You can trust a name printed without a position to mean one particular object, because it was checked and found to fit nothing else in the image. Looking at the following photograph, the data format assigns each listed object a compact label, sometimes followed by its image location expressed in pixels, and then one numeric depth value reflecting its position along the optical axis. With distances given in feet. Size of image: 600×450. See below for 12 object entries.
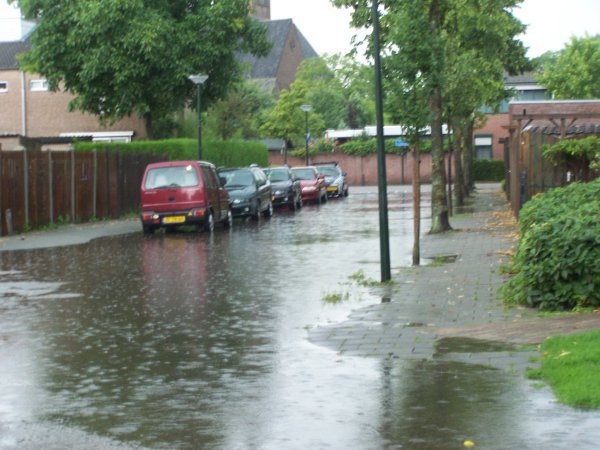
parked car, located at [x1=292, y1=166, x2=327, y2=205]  161.17
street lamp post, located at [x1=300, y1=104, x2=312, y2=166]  209.40
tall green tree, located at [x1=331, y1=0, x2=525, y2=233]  60.90
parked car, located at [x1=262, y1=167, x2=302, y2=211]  139.85
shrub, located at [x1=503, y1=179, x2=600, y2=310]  38.60
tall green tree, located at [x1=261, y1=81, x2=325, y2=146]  255.31
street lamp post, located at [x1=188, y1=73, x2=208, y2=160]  126.00
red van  93.45
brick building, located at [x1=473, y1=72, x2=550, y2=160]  259.80
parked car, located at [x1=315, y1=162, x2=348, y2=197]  183.01
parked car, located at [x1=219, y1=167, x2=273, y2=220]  112.88
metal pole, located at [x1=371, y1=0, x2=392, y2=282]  51.19
